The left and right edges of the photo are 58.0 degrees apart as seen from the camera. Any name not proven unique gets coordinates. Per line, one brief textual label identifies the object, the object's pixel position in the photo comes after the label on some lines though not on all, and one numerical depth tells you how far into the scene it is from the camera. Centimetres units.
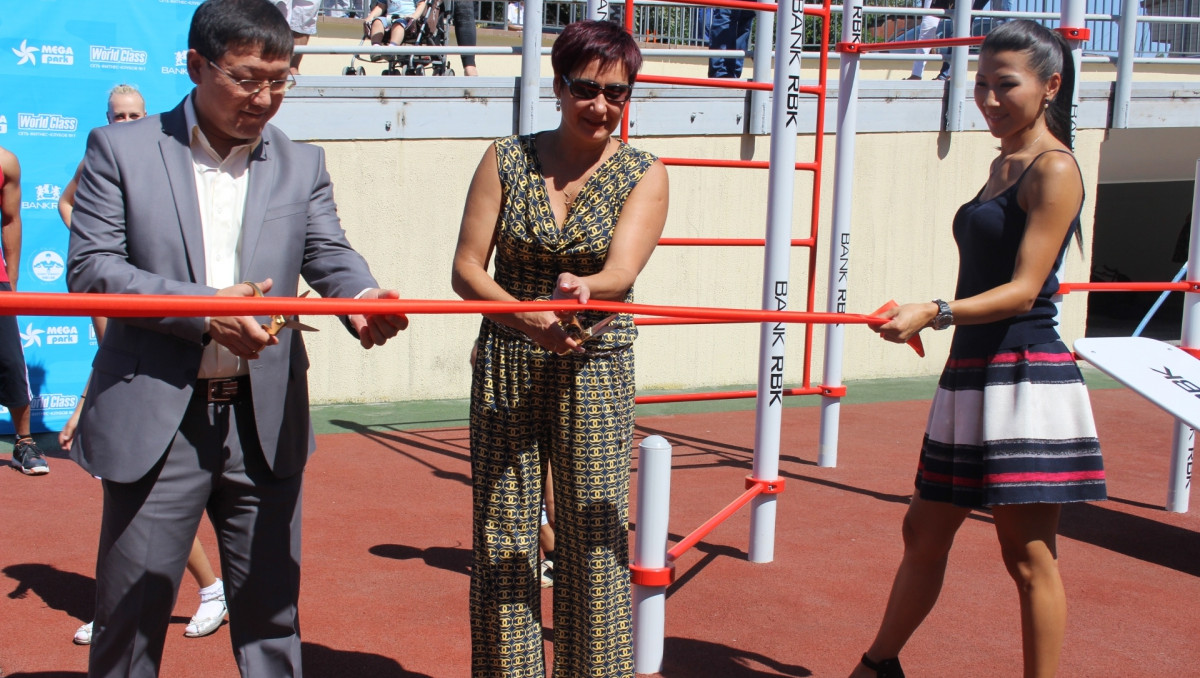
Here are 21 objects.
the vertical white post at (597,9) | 472
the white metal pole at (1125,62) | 884
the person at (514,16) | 1416
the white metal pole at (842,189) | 551
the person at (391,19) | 888
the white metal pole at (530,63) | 602
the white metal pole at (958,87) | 855
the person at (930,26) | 1017
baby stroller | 867
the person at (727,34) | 909
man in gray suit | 221
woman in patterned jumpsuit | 263
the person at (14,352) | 514
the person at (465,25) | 897
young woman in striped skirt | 264
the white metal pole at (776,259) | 413
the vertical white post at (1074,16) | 453
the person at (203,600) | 357
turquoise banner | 613
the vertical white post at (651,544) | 322
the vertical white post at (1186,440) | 505
